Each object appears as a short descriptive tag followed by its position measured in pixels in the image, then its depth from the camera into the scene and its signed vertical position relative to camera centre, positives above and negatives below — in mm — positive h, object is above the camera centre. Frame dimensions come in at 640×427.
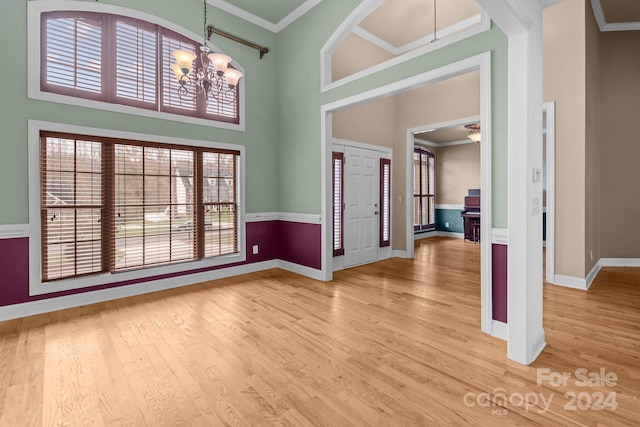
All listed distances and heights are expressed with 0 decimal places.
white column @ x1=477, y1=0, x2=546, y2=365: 2072 +288
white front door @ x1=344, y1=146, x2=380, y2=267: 5207 +144
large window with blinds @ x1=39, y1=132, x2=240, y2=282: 3271 +119
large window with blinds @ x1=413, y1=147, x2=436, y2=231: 9125 +731
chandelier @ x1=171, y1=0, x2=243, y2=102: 2717 +1414
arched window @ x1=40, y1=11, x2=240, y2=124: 3281 +1888
